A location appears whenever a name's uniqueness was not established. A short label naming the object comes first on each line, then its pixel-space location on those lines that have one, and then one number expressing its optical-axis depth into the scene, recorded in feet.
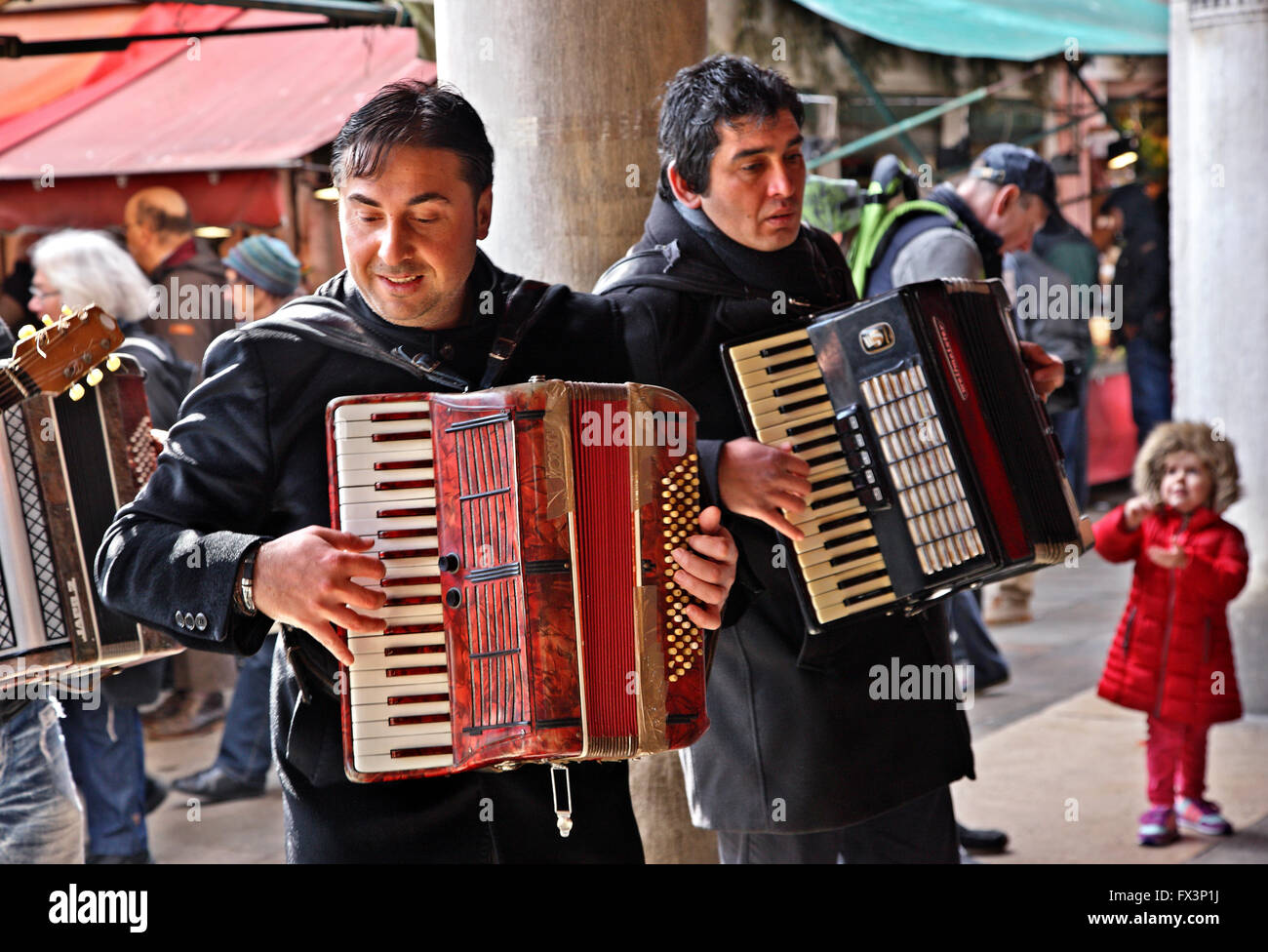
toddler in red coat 14.53
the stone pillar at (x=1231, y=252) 18.52
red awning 24.70
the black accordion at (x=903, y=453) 9.12
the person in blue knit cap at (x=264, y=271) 19.75
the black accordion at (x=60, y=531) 9.28
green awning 26.22
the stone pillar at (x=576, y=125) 10.89
